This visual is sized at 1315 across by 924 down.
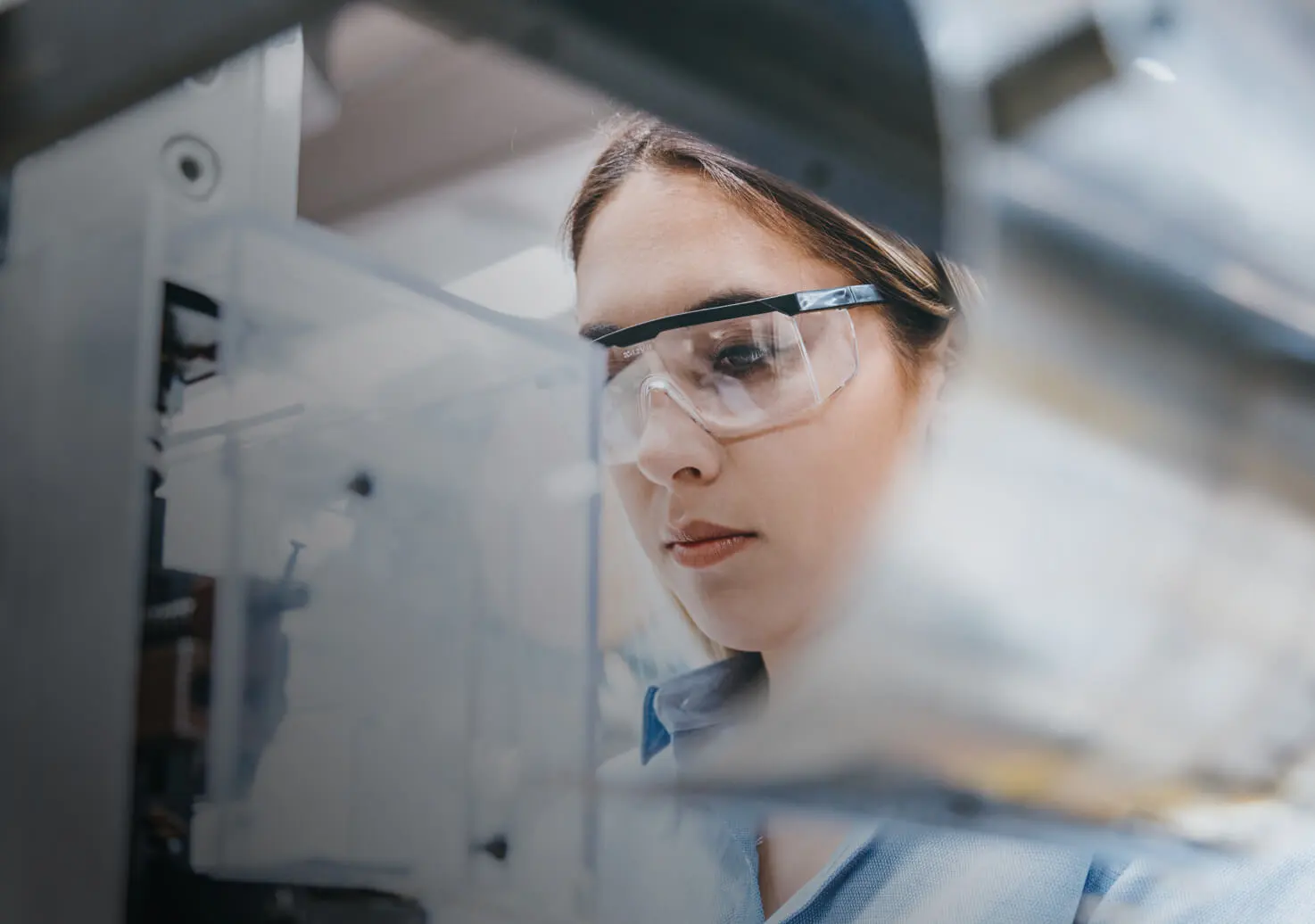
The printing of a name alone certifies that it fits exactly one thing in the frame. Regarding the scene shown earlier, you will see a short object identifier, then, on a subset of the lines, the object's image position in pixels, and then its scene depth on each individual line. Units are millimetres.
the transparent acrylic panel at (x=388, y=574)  603
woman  643
